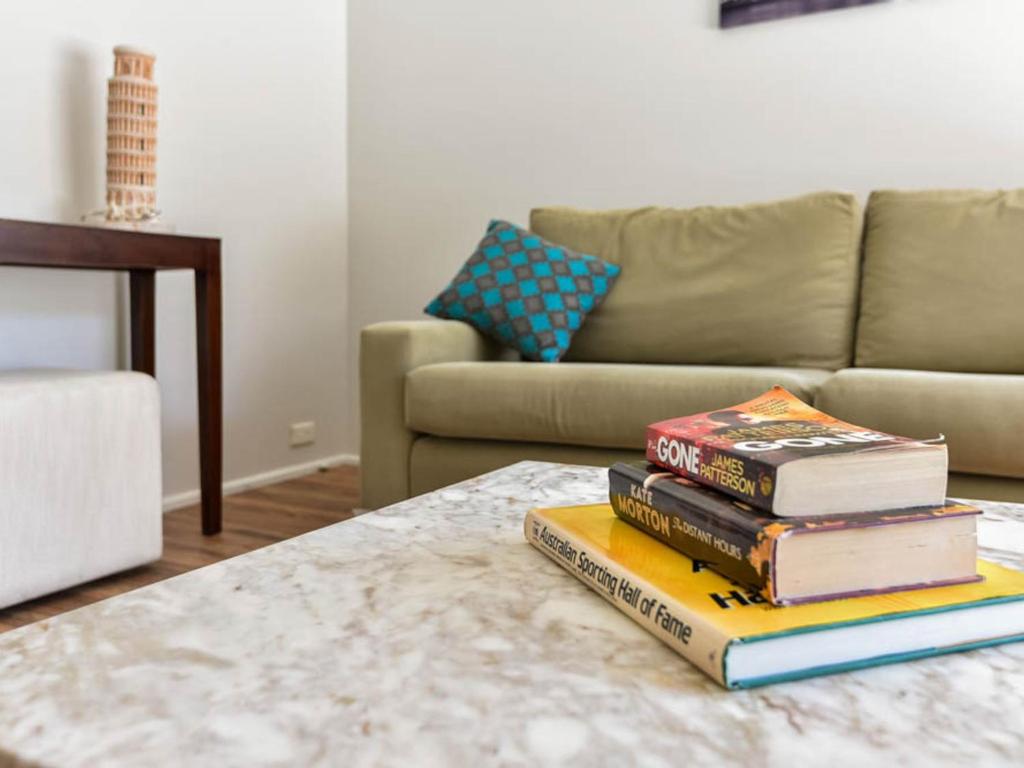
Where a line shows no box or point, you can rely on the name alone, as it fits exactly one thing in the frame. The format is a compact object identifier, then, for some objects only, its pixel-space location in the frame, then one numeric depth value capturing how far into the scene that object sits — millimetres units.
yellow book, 527
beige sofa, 1835
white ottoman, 1723
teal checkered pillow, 2449
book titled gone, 612
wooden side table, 1892
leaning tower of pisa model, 2271
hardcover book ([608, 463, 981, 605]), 586
